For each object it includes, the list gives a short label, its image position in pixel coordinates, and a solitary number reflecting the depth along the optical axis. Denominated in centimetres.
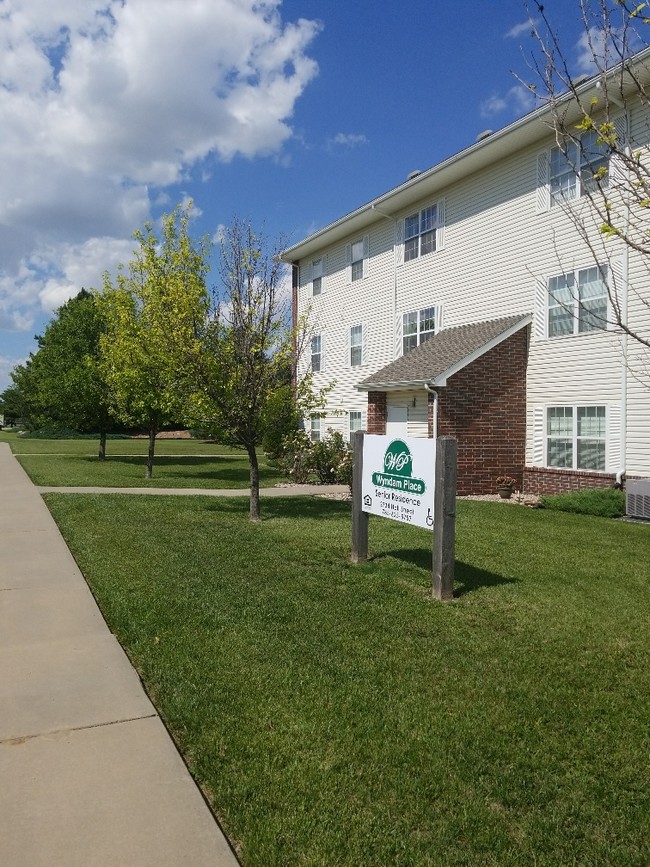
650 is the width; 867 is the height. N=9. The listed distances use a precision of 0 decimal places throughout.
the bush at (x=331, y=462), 1861
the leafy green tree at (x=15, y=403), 5031
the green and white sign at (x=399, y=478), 674
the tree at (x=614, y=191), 1176
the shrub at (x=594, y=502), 1238
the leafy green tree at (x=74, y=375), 2422
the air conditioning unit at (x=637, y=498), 1194
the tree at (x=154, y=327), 1174
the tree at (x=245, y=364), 1092
